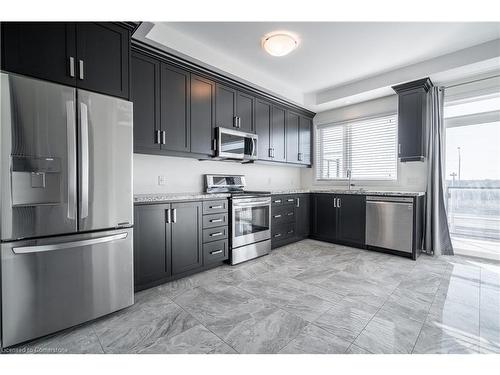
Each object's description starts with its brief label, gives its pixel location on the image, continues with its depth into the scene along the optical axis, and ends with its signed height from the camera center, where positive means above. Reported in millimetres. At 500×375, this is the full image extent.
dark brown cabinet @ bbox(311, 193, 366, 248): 3898 -596
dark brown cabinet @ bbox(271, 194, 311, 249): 3877 -596
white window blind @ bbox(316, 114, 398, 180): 4207 +687
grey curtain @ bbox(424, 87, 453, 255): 3543 -32
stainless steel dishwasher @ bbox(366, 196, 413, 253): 3414 -581
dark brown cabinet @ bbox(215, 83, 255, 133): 3383 +1160
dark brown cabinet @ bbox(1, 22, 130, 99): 1573 +987
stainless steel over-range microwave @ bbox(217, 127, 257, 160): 3342 +612
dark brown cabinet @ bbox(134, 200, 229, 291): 2350 -623
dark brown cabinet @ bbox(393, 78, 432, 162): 3561 +1021
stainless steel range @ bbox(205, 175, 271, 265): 3172 -500
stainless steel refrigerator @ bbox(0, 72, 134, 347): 1521 -151
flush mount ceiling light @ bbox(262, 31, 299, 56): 2650 +1622
